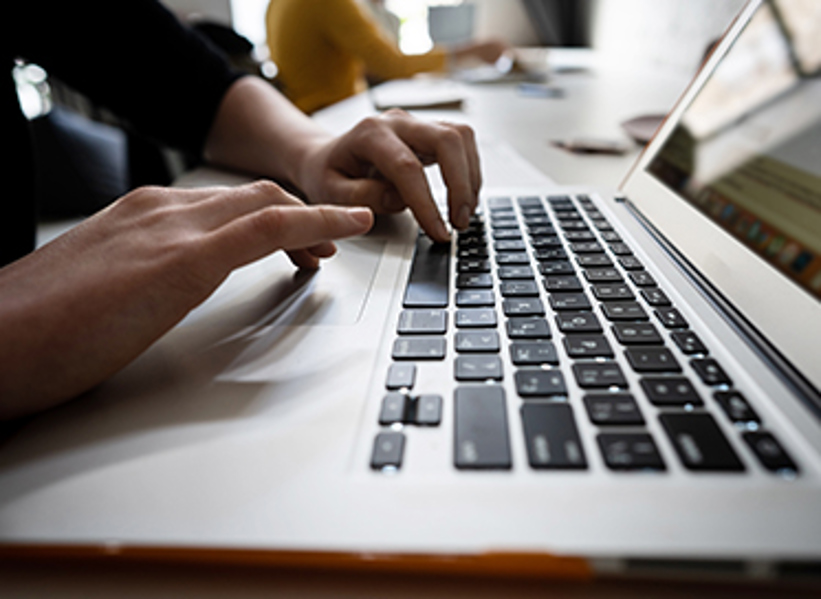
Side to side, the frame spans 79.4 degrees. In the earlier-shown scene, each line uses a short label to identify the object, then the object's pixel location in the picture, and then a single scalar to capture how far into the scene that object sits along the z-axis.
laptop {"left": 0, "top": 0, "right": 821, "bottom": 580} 0.17
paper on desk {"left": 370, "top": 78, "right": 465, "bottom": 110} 1.07
